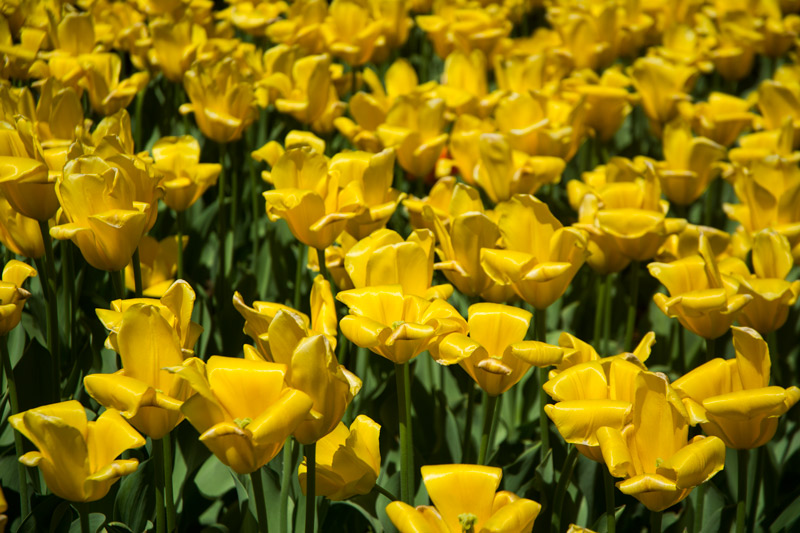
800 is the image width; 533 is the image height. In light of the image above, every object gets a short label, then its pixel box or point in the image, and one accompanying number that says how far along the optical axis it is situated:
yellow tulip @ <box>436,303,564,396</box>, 1.65
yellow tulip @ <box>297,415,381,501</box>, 1.61
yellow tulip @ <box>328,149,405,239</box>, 1.85
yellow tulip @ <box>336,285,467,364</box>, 1.63
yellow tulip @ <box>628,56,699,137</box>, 2.63
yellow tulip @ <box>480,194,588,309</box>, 1.76
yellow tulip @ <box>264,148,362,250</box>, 1.80
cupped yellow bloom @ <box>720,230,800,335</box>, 1.79
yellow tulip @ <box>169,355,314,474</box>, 1.52
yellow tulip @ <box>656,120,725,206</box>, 2.15
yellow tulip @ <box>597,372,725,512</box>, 1.56
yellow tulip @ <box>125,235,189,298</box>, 1.97
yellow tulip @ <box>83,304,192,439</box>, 1.57
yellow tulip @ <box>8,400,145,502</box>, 1.55
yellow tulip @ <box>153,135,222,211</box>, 1.96
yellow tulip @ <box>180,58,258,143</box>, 2.10
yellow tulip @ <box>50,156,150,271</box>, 1.73
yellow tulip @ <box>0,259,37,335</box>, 1.66
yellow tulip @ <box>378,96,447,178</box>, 2.09
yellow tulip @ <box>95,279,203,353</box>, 1.64
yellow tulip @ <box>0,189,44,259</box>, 1.83
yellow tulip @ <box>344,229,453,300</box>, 1.71
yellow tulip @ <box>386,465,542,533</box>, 1.56
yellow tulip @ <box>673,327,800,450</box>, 1.61
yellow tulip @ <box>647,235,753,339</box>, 1.75
